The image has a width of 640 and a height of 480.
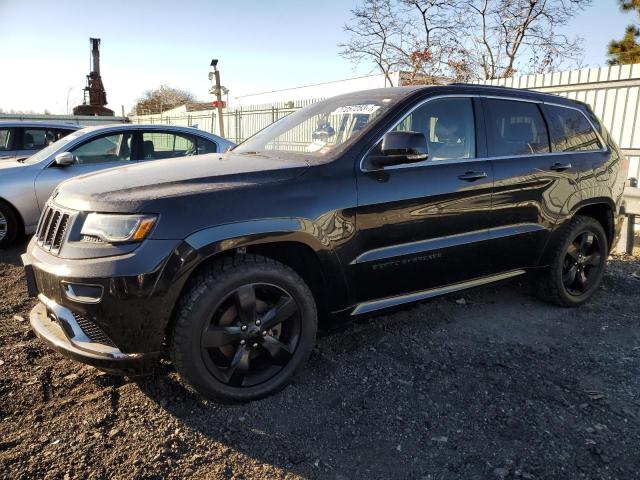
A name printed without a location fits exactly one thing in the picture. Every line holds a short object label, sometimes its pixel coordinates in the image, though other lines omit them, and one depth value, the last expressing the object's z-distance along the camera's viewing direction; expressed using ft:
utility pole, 53.06
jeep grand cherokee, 7.70
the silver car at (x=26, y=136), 25.11
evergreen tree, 50.55
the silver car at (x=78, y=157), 19.47
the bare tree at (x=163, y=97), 167.57
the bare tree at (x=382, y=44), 54.39
